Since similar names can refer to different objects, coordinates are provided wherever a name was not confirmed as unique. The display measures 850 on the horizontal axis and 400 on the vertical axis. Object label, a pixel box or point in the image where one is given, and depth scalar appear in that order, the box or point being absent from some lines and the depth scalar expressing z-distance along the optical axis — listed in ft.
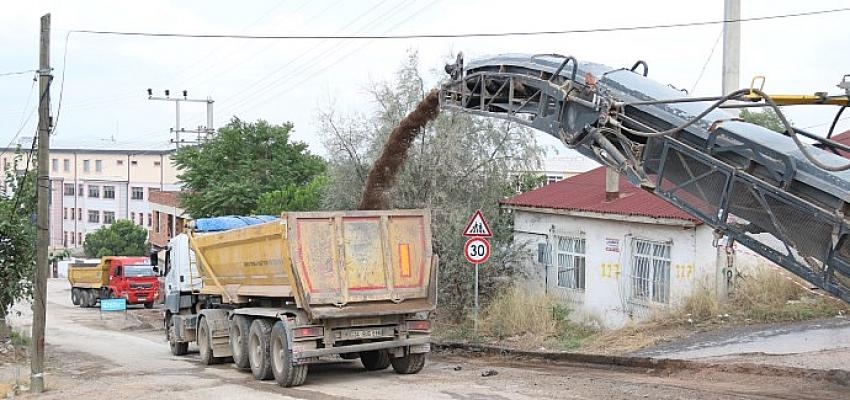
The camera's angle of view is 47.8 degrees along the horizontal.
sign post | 60.39
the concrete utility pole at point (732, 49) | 66.08
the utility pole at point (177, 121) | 202.47
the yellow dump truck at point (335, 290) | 45.96
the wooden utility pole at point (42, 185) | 51.01
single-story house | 61.52
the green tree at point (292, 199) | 113.91
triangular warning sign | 60.49
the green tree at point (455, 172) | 76.07
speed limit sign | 60.39
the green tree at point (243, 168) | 138.21
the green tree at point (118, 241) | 246.88
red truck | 153.07
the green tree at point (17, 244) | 68.33
